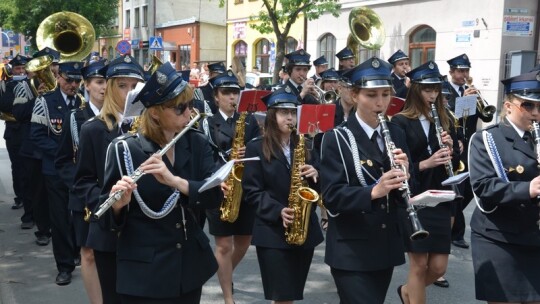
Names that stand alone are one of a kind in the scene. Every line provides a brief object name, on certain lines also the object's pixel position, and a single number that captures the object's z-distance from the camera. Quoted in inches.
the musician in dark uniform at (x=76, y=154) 198.5
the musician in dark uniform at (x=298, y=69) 355.3
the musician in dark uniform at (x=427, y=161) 203.9
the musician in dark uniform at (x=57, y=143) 255.1
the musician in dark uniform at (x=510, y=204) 161.6
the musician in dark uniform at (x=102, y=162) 164.9
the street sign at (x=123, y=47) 879.7
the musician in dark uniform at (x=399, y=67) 380.8
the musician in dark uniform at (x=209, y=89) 343.9
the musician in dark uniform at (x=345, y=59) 390.3
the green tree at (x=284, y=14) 793.6
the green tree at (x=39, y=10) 1397.6
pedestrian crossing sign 1062.8
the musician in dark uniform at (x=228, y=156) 228.2
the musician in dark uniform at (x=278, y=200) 187.3
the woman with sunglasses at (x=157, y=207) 131.7
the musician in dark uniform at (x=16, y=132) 352.2
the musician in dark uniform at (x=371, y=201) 157.2
